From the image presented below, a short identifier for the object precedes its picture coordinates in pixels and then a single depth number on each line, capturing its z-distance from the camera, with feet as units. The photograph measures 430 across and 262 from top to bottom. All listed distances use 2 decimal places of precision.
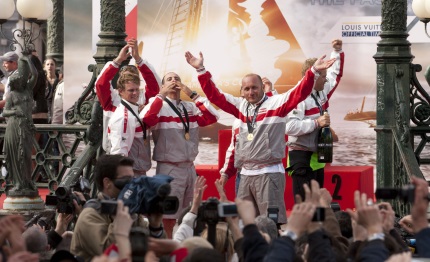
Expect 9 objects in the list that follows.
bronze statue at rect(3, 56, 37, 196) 59.11
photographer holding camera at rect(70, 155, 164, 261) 36.63
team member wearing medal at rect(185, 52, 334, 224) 53.42
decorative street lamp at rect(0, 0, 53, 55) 68.95
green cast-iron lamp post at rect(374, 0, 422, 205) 58.95
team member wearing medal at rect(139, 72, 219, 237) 54.19
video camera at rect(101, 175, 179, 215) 34.22
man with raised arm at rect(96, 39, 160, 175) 53.01
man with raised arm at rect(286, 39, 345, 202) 55.83
